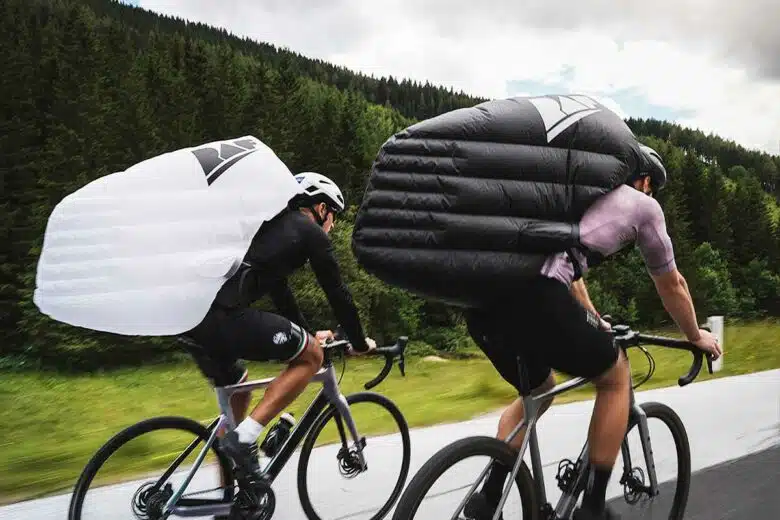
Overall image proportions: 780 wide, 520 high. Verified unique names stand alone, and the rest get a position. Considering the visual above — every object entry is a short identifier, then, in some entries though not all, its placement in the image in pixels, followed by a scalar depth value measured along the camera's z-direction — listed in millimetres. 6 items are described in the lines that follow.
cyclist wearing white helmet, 2156
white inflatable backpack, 2295
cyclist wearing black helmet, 1739
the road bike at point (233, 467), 2113
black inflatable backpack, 1736
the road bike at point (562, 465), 1605
